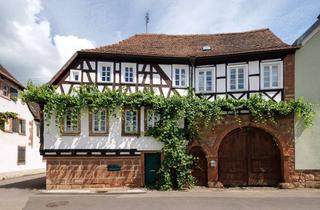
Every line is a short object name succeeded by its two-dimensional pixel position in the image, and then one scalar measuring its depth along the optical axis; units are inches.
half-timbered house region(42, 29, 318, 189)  701.3
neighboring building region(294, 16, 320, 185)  692.1
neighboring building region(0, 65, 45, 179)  992.2
